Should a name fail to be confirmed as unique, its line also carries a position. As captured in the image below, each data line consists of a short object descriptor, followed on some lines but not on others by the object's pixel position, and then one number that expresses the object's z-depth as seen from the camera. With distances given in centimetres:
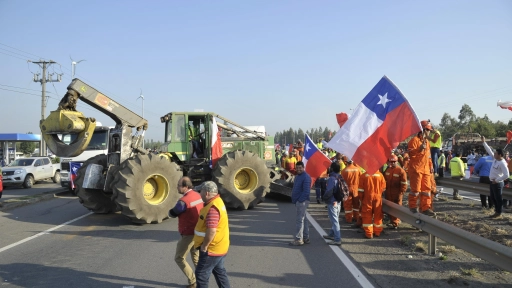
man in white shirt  919
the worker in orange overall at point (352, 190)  925
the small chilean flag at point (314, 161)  1028
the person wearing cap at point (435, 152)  1211
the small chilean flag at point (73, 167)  1470
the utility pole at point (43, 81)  3106
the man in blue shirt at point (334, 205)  732
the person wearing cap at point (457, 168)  1343
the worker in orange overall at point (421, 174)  791
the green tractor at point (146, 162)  898
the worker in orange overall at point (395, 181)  905
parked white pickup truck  2006
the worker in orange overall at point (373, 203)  786
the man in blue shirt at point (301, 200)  728
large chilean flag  721
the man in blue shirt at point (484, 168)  1160
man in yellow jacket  427
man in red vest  494
